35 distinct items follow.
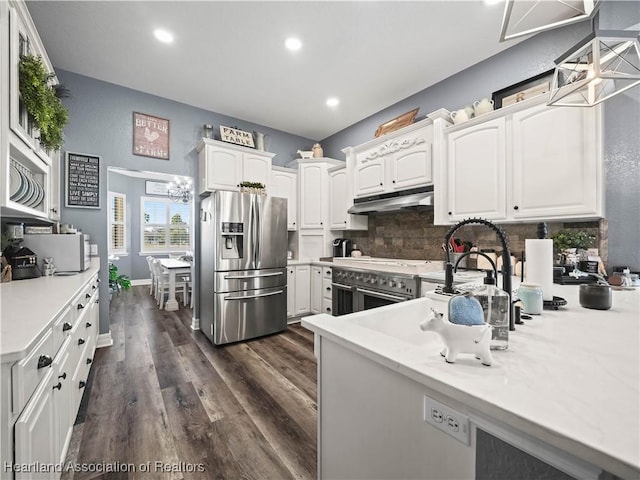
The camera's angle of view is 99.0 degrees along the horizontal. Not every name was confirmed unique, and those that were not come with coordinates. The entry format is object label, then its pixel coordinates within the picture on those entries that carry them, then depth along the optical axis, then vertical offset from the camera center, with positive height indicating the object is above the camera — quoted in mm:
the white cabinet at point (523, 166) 1962 +636
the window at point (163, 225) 7418 +452
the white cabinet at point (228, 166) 3486 +1020
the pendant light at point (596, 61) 1222 +890
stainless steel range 2660 -509
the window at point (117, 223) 6570 +460
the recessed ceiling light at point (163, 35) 2404 +1849
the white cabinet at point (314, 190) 4281 +808
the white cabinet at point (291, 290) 3916 -704
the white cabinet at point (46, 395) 817 -599
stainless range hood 2914 +472
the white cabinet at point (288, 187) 4152 +837
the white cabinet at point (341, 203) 3951 +569
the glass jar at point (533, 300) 1101 -237
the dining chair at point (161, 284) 4905 -808
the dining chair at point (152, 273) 5949 -718
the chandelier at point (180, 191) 6371 +1187
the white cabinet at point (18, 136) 1352 +615
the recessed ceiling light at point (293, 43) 2507 +1856
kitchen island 458 -311
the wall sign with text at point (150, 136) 3352 +1327
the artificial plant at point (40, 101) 1572 +876
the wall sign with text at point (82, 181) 2980 +677
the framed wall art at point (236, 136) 3736 +1474
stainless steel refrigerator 3164 -300
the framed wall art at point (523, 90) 2322 +1361
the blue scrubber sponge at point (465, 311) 675 -176
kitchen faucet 885 -80
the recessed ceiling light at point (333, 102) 3587 +1871
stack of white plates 1698 +366
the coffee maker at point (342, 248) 4141 -99
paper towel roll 1252 -104
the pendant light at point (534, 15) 1024 +932
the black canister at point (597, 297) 1191 -243
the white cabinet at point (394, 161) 2955 +970
